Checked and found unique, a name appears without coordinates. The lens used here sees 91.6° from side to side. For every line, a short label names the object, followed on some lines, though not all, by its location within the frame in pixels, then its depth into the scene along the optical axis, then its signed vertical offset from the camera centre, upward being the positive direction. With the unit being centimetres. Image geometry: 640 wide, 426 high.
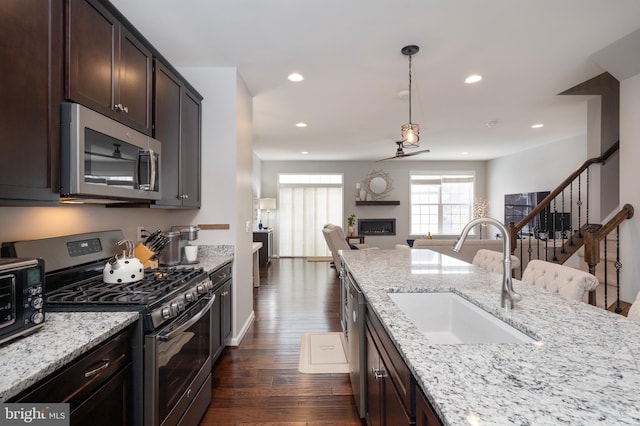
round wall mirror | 846 +76
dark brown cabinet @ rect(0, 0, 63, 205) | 110 +43
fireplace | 852 -38
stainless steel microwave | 136 +27
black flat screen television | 613 +20
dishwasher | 174 -80
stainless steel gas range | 134 -45
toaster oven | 97 -28
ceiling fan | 402 +80
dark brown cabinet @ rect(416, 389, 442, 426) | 74 -50
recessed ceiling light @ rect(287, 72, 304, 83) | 314 +139
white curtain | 850 -13
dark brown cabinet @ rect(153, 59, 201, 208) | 222 +60
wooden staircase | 285 -35
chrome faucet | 121 -20
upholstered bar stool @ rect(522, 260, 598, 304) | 153 -35
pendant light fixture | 316 +81
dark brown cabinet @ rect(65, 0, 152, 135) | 142 +78
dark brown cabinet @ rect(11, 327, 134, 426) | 92 -59
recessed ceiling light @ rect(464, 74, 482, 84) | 319 +141
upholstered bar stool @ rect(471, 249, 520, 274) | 226 -36
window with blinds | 867 +32
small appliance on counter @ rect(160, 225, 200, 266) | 243 -29
